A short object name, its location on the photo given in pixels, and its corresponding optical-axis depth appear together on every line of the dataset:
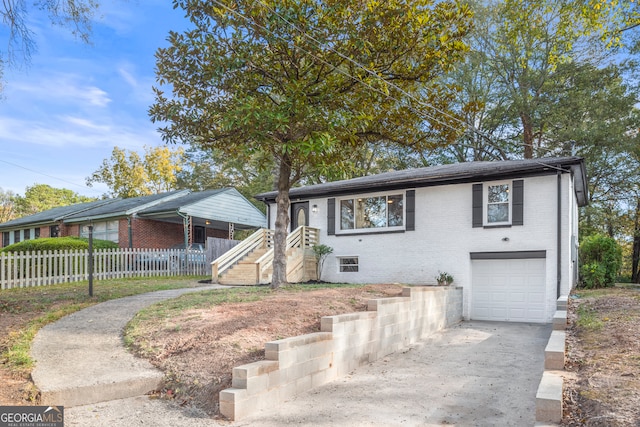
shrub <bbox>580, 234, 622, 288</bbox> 15.53
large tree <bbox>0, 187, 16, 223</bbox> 50.72
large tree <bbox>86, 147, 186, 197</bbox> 36.94
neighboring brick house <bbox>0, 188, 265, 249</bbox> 24.14
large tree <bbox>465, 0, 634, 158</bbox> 25.70
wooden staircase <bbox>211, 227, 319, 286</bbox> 16.25
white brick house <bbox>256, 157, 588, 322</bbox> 13.50
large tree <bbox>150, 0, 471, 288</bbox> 10.65
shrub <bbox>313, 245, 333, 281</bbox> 17.17
